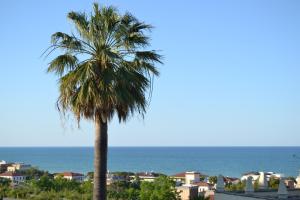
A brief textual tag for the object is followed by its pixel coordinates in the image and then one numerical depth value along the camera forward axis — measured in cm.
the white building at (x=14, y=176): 11037
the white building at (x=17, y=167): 13440
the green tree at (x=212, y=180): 9462
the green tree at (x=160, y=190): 4347
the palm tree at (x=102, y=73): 1315
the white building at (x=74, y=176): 11248
